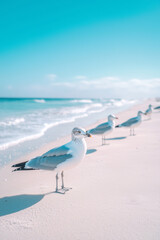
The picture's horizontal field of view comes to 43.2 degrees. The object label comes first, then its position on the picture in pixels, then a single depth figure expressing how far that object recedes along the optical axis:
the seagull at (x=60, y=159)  3.90
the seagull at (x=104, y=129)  8.21
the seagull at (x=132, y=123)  9.84
